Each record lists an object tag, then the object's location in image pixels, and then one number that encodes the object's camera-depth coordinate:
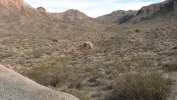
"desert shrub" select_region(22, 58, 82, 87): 12.02
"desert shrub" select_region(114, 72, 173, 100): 8.02
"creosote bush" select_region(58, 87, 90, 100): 8.80
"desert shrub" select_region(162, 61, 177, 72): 12.70
